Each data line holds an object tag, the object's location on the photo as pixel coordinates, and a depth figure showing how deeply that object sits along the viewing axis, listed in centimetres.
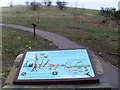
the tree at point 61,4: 1929
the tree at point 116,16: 830
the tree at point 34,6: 1817
